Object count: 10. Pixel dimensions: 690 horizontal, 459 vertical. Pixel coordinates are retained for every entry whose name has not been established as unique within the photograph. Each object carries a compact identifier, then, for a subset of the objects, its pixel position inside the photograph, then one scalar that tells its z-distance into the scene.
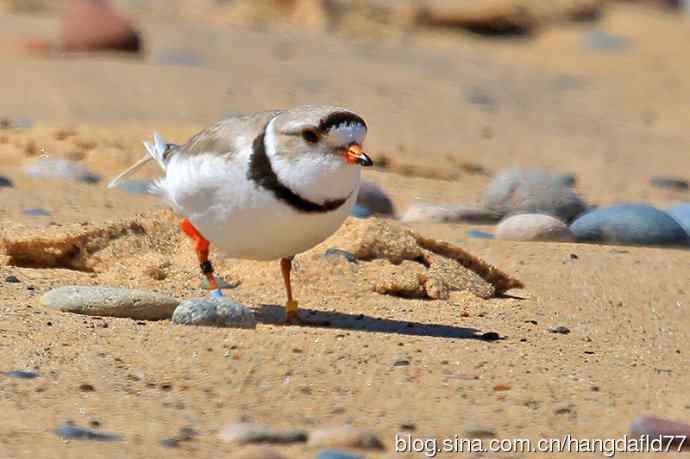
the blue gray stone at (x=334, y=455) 7.16
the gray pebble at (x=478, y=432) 7.84
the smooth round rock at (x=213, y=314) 9.58
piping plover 9.20
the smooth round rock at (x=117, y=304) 9.84
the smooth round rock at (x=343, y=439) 7.45
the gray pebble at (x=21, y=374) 8.33
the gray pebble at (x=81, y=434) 7.40
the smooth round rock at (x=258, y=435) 7.45
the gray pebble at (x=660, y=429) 7.89
